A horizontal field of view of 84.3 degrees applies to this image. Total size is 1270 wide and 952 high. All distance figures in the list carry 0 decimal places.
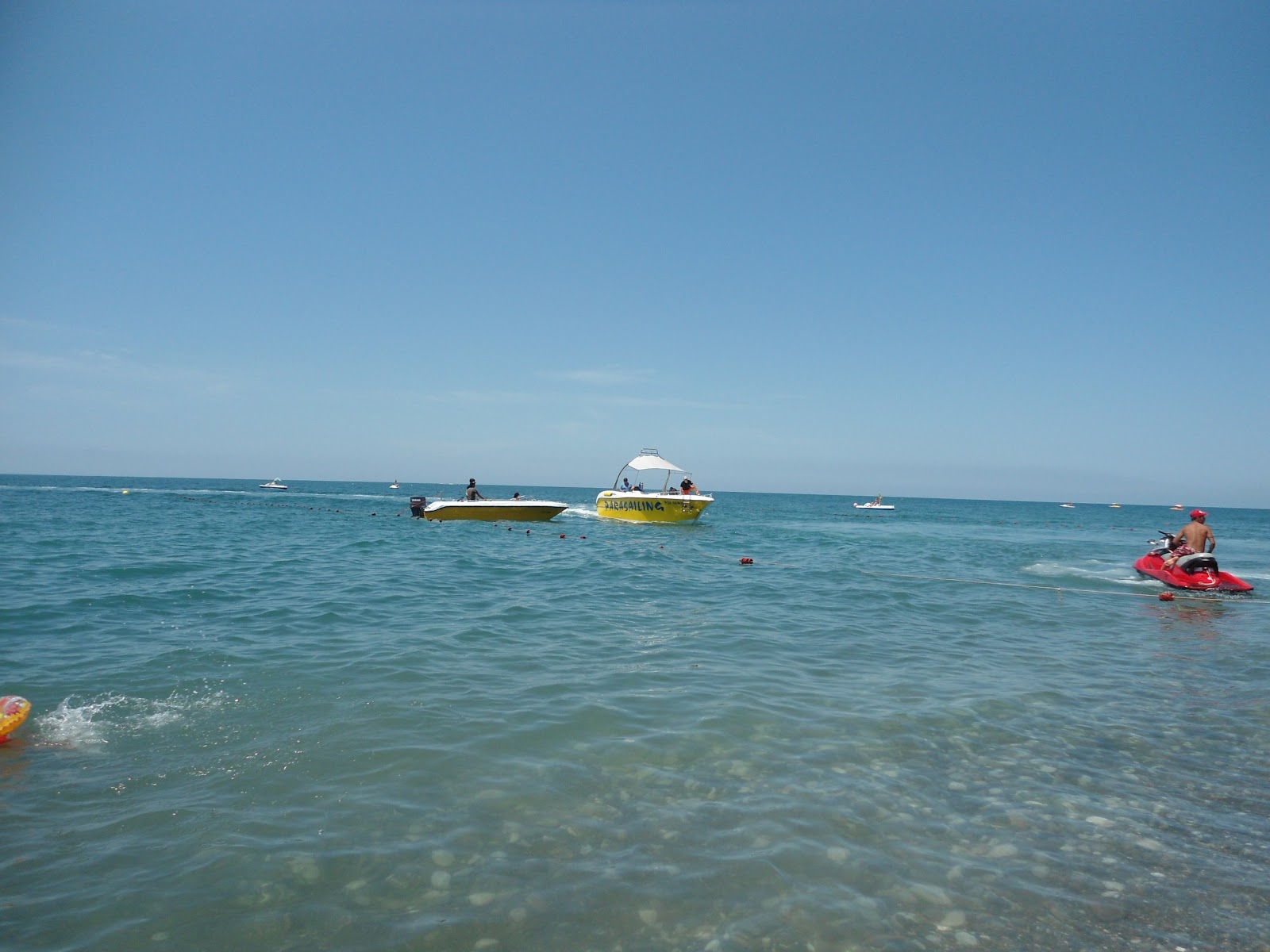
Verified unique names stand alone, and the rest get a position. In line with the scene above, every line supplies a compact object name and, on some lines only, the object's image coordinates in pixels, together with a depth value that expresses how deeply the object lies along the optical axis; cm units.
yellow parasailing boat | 3806
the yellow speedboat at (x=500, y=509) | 3891
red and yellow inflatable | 660
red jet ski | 1912
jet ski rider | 2005
